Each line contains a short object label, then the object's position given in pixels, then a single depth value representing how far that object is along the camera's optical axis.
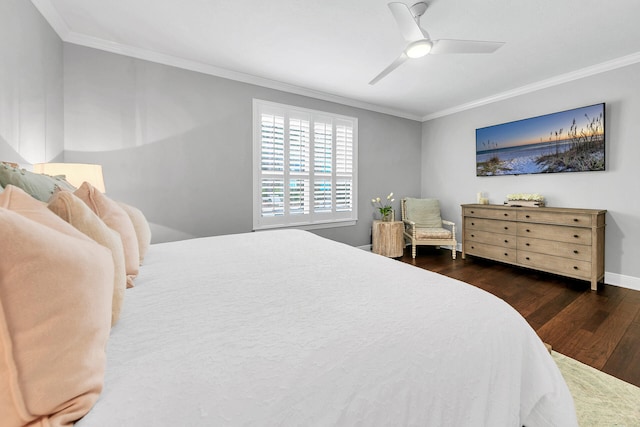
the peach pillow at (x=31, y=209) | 0.56
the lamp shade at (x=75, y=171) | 1.85
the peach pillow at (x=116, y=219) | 1.07
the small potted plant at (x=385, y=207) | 4.52
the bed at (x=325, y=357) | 0.54
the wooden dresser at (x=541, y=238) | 2.92
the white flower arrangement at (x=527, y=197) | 3.59
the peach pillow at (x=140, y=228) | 1.53
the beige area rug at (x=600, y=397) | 1.27
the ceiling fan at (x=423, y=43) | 1.94
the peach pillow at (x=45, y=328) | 0.41
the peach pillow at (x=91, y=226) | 0.73
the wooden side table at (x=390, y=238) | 4.22
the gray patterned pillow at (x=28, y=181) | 0.97
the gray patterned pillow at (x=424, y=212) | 4.62
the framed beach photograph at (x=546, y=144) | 3.14
